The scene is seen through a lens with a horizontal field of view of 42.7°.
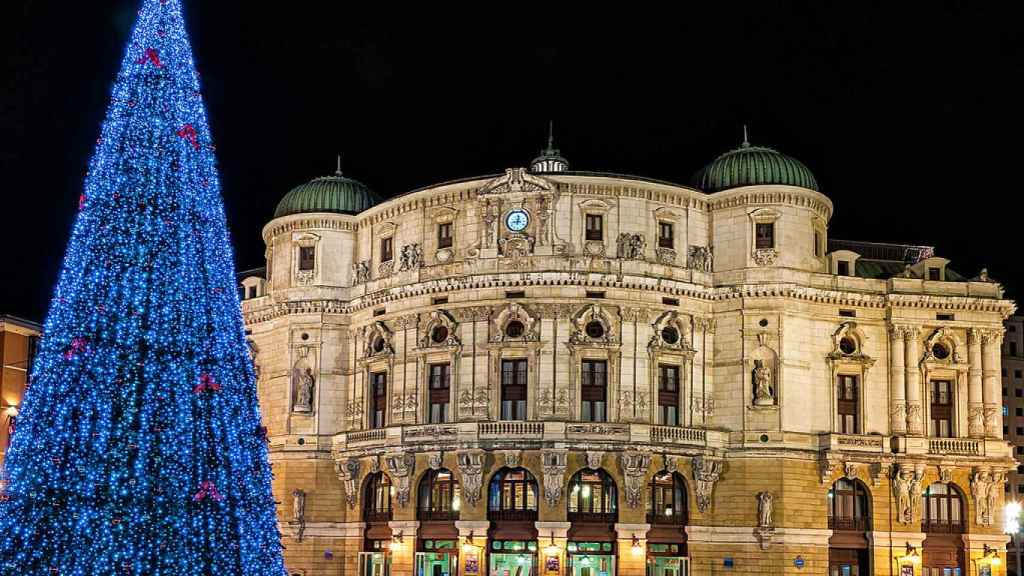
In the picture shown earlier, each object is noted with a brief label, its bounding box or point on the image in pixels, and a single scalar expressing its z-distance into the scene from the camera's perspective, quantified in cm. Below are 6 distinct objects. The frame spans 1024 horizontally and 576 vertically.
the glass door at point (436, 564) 7062
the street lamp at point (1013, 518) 5682
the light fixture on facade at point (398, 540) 7212
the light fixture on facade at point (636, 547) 6800
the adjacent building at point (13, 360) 8186
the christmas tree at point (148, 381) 3203
